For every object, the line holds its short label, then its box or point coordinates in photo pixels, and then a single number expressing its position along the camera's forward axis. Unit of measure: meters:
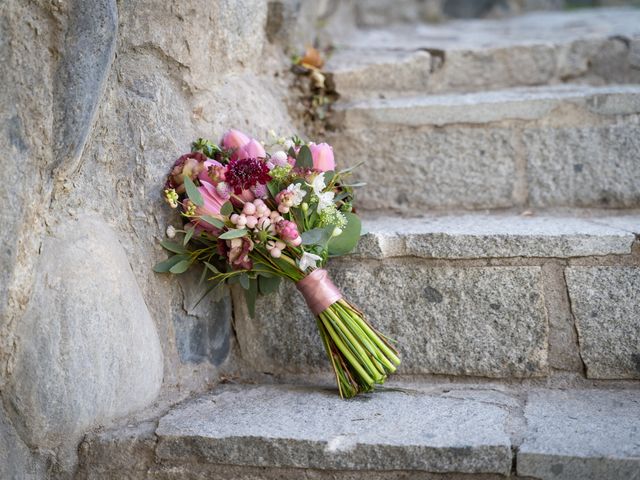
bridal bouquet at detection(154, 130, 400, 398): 1.58
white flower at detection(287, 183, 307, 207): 1.58
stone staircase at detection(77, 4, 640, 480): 1.43
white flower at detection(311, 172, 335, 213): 1.60
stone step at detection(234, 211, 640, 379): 1.68
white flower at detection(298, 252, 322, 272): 1.57
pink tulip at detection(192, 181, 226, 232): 1.60
